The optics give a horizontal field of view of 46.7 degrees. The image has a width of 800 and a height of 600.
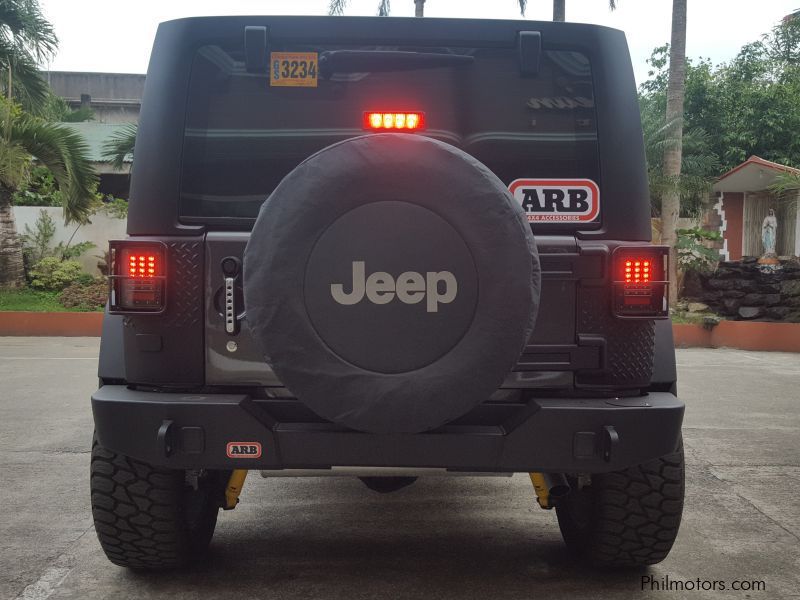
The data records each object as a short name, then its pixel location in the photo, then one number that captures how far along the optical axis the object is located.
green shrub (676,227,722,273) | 16.70
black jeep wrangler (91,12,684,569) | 2.68
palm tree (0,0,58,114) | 18.05
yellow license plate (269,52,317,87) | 3.21
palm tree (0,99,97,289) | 15.46
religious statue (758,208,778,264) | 18.19
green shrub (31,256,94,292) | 16.81
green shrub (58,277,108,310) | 16.09
